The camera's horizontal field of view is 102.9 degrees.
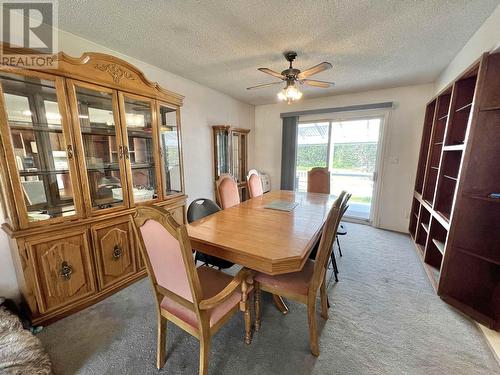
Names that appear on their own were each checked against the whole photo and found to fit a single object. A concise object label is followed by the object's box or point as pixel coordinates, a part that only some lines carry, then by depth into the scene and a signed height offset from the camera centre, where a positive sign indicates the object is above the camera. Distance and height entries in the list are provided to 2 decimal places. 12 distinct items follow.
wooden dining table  1.15 -0.58
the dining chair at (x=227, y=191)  2.30 -0.45
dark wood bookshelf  1.52 -0.42
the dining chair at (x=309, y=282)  1.22 -0.88
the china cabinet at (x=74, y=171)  1.42 -0.15
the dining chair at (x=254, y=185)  2.80 -0.45
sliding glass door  3.63 -0.01
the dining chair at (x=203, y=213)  1.94 -0.59
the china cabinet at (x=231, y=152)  3.45 +0.02
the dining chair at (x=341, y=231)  2.16 -0.86
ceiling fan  1.97 +0.77
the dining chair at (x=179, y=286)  0.94 -0.74
